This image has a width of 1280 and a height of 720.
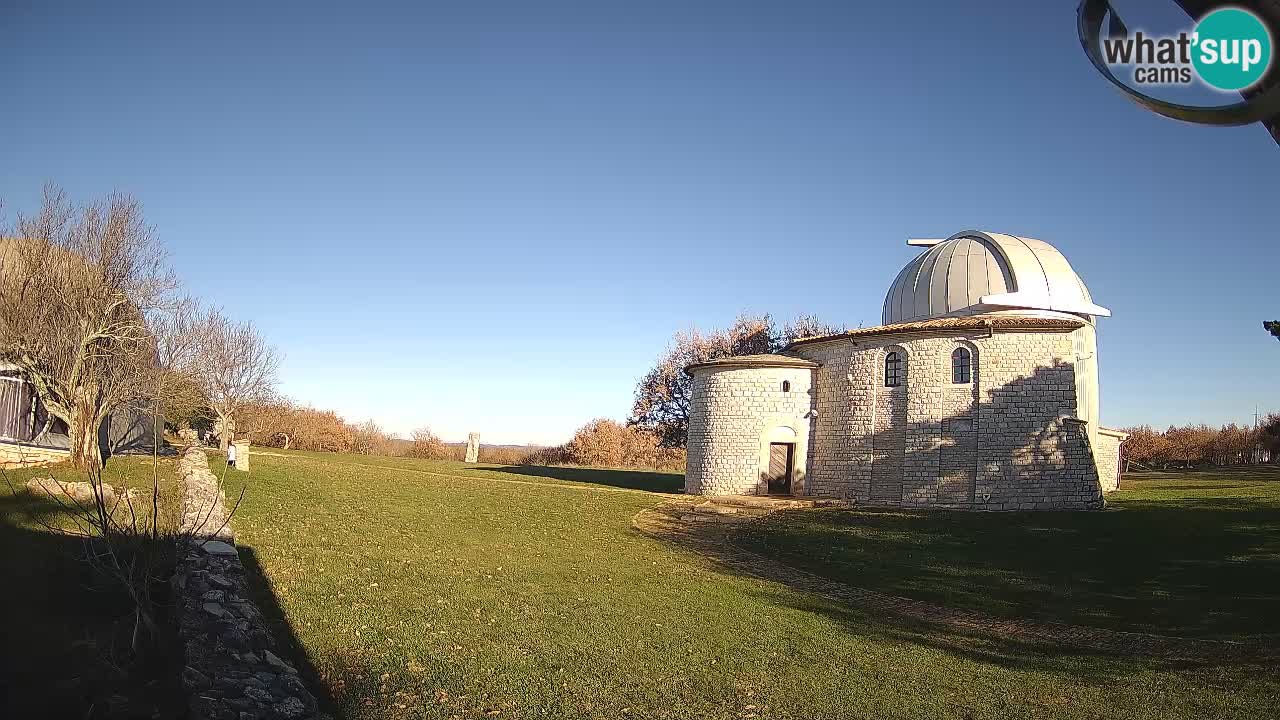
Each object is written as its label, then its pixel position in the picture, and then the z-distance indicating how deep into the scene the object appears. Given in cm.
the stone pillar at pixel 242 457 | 2056
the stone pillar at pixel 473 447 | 4734
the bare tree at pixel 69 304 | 1638
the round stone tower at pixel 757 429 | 2652
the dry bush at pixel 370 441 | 5278
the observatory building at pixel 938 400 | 2256
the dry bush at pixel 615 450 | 4825
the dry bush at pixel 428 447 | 5050
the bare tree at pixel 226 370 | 2833
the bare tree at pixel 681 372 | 4453
